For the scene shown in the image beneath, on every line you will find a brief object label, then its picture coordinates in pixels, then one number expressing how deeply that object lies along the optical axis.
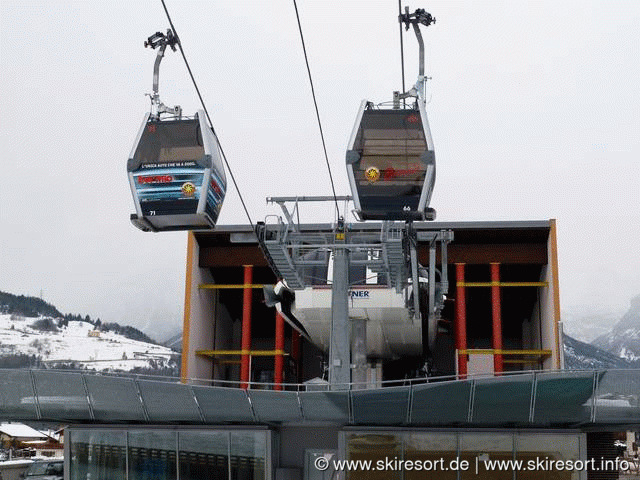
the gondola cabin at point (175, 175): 18.89
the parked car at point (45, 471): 29.22
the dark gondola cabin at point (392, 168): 18.58
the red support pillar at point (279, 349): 39.84
